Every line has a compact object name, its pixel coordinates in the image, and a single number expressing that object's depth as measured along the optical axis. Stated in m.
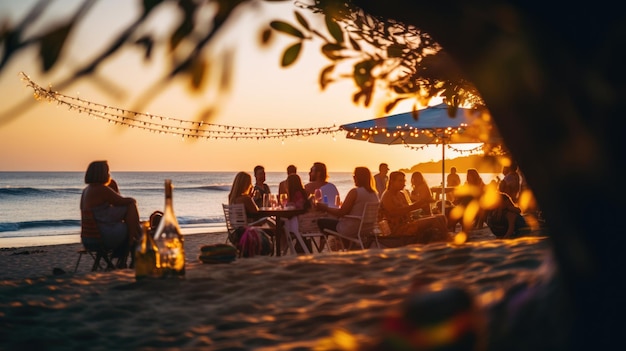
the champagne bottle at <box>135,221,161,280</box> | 5.52
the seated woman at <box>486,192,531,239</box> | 10.70
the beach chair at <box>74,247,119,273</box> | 8.41
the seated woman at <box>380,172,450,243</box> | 9.46
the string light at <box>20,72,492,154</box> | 13.97
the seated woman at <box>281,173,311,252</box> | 10.13
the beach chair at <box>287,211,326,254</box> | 10.25
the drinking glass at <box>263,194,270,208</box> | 10.67
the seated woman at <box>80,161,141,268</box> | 8.40
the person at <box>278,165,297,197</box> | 12.84
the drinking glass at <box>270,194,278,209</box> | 10.45
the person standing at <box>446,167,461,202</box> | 18.70
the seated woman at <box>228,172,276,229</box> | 10.02
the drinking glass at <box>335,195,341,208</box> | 11.36
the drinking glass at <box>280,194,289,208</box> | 10.33
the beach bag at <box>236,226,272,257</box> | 8.42
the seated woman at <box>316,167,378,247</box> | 9.64
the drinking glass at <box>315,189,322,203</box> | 10.75
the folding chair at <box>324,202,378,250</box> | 9.52
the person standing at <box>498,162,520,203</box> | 13.39
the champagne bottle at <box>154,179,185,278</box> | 5.06
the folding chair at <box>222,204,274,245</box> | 9.98
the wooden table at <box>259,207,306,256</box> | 9.88
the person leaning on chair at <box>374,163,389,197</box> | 14.76
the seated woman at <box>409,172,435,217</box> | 12.22
